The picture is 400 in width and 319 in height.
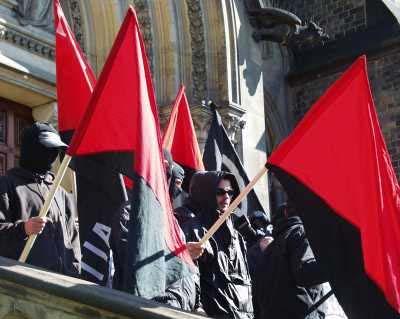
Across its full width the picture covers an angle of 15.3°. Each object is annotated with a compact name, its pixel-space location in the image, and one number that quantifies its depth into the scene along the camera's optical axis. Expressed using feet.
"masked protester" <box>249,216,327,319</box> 27.17
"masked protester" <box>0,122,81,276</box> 24.55
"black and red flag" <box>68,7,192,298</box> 23.28
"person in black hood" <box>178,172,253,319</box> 27.27
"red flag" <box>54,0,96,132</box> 31.01
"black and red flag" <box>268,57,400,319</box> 24.85
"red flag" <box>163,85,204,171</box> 37.11
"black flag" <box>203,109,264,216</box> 39.39
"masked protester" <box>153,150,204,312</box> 24.87
